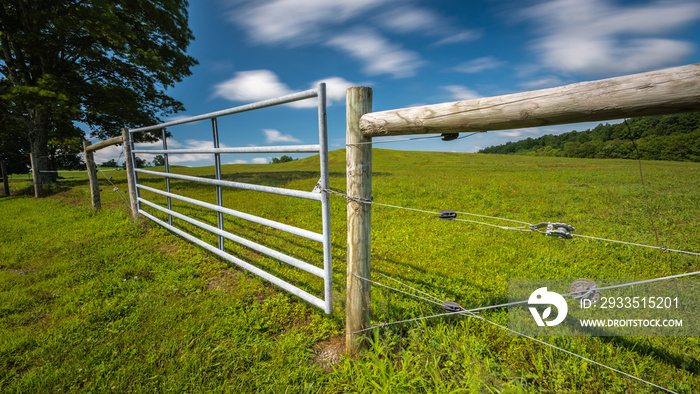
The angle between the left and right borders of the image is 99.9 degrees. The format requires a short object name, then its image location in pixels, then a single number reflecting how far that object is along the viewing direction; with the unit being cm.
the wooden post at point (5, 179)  1253
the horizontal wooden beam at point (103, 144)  704
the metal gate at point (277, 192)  254
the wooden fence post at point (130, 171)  672
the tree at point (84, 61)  1166
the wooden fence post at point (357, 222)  228
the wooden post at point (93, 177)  827
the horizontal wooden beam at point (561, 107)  127
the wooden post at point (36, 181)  1219
